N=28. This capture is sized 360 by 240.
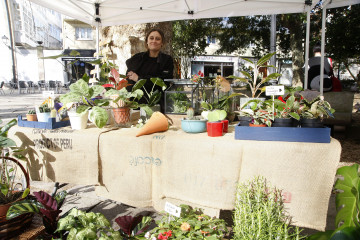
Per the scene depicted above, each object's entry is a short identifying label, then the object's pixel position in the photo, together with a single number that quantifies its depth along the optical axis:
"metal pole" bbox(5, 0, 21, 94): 20.37
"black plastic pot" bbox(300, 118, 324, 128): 1.46
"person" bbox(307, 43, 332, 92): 4.30
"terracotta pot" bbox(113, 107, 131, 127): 1.95
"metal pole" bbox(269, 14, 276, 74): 6.35
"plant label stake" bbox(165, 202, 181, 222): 1.36
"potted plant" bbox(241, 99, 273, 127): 1.53
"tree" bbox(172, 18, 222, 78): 11.21
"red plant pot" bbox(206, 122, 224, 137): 1.60
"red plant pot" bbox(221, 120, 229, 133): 1.73
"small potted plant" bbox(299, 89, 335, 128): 1.46
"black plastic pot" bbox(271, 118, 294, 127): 1.48
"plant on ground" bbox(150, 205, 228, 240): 1.26
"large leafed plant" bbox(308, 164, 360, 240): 1.16
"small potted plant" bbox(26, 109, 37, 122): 2.09
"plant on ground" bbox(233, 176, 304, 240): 1.09
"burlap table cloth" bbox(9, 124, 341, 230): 1.39
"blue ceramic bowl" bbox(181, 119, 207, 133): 1.71
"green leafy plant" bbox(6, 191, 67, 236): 1.39
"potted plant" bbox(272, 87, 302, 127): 1.48
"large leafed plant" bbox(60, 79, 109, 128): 1.76
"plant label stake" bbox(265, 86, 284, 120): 1.51
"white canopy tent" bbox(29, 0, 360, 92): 3.11
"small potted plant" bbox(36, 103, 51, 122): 2.01
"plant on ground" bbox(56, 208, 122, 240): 1.25
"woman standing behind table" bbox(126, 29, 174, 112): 2.90
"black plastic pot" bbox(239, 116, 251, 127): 1.58
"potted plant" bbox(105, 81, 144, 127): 1.88
